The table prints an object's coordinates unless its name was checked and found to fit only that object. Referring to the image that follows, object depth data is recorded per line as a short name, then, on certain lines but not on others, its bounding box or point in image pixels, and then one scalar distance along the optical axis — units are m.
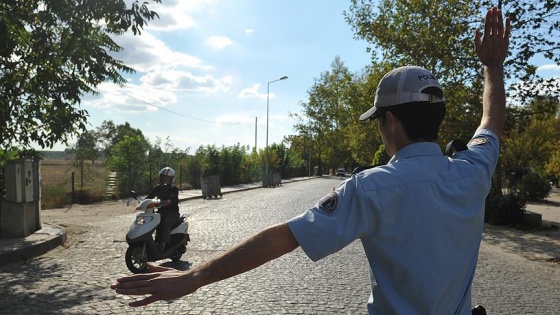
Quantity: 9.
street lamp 47.67
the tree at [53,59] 8.96
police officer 1.38
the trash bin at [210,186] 24.45
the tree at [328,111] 72.44
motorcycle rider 8.24
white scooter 7.58
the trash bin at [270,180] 39.29
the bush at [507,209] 14.54
